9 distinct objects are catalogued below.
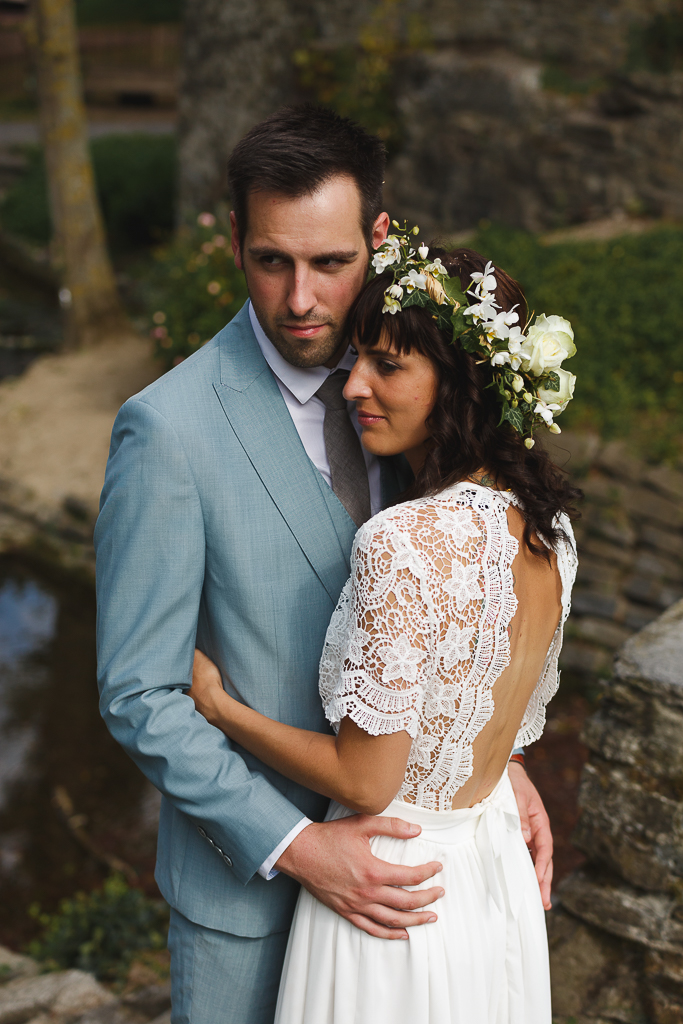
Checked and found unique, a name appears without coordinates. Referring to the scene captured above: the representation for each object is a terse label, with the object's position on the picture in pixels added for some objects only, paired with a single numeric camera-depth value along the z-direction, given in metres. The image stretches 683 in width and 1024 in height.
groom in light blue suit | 1.65
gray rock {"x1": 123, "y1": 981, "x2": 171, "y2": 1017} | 2.97
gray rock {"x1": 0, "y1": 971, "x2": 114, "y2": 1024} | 2.85
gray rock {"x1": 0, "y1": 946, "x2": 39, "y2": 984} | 3.22
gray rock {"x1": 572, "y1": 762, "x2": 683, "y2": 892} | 2.27
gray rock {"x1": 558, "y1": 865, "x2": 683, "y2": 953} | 2.29
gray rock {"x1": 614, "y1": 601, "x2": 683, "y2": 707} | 2.26
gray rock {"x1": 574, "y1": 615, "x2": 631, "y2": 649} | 5.34
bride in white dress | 1.55
